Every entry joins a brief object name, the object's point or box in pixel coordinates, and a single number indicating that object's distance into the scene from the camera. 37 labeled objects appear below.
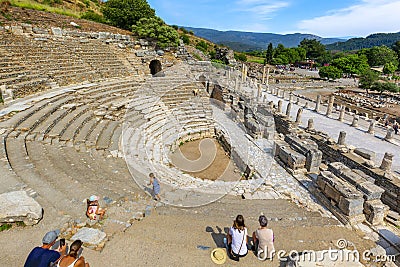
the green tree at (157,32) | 23.25
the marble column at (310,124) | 16.03
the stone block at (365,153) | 11.20
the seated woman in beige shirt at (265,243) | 4.52
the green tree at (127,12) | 26.72
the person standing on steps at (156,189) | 6.25
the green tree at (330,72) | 50.34
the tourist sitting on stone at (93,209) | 4.80
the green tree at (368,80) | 40.84
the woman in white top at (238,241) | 4.39
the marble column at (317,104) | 22.52
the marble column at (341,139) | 12.88
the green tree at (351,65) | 54.25
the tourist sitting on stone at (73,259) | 3.39
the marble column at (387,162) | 10.02
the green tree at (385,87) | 39.44
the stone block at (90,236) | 4.25
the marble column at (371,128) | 16.45
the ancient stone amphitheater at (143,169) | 4.66
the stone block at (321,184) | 7.70
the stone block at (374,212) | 6.64
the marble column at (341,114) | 19.28
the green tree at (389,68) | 59.09
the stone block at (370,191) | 6.95
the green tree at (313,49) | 86.91
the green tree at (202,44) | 48.88
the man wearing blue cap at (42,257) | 3.36
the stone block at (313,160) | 9.34
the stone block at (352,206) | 6.54
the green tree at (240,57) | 64.72
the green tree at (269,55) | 64.65
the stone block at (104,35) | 21.48
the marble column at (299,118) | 18.12
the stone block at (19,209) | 4.30
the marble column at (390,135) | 15.18
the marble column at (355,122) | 17.98
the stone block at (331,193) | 7.03
